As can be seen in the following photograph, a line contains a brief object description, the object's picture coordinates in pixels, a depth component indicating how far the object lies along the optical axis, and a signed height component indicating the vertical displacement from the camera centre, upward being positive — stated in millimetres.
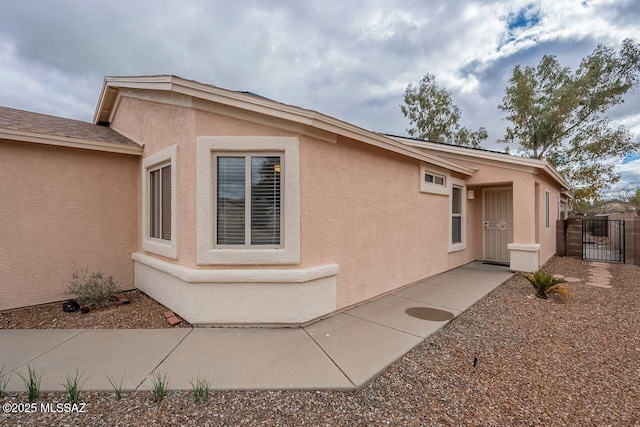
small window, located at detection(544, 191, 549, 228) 9531 +131
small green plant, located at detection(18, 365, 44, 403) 2445 -1711
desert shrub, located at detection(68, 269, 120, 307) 4949 -1431
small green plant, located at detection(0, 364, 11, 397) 2578 -1735
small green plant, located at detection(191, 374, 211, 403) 2465 -1711
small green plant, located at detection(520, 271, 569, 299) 5581 -1554
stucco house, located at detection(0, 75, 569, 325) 4070 +166
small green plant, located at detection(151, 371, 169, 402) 2475 -1703
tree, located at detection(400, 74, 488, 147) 20500 +7753
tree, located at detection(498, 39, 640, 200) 15367 +6418
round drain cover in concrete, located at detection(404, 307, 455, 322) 4484 -1787
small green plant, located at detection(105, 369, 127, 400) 2521 -1732
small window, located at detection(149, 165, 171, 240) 5004 +226
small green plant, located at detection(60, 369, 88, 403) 2447 -1725
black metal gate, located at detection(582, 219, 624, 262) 10941 -1663
